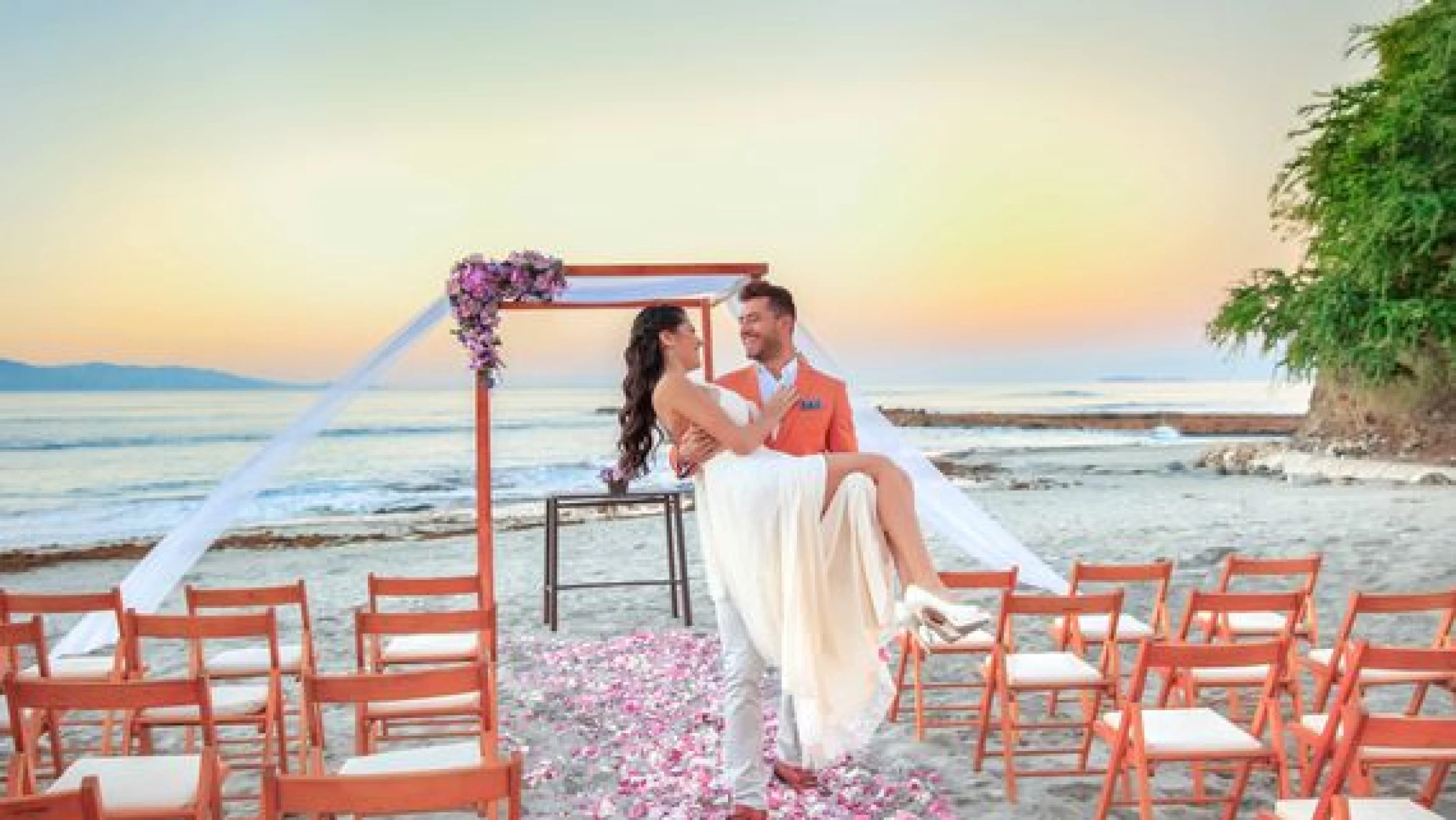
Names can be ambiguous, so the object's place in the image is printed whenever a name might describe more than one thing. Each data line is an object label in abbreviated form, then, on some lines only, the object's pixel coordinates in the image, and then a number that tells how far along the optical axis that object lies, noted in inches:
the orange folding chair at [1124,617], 190.4
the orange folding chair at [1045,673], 162.4
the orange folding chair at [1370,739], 101.7
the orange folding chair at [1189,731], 131.6
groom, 147.8
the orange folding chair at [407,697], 122.3
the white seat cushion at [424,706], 159.0
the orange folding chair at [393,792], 86.4
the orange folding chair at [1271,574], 190.4
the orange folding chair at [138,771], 117.3
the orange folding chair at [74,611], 173.0
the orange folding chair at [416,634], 159.0
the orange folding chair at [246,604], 186.1
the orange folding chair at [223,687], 156.6
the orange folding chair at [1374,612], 157.5
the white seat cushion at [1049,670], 166.1
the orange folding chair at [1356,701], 122.8
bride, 136.5
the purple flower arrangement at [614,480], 305.0
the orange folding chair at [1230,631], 159.1
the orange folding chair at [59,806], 85.6
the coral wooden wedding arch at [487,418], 260.8
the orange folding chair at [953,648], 187.8
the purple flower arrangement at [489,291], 265.3
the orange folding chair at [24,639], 163.2
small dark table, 299.7
